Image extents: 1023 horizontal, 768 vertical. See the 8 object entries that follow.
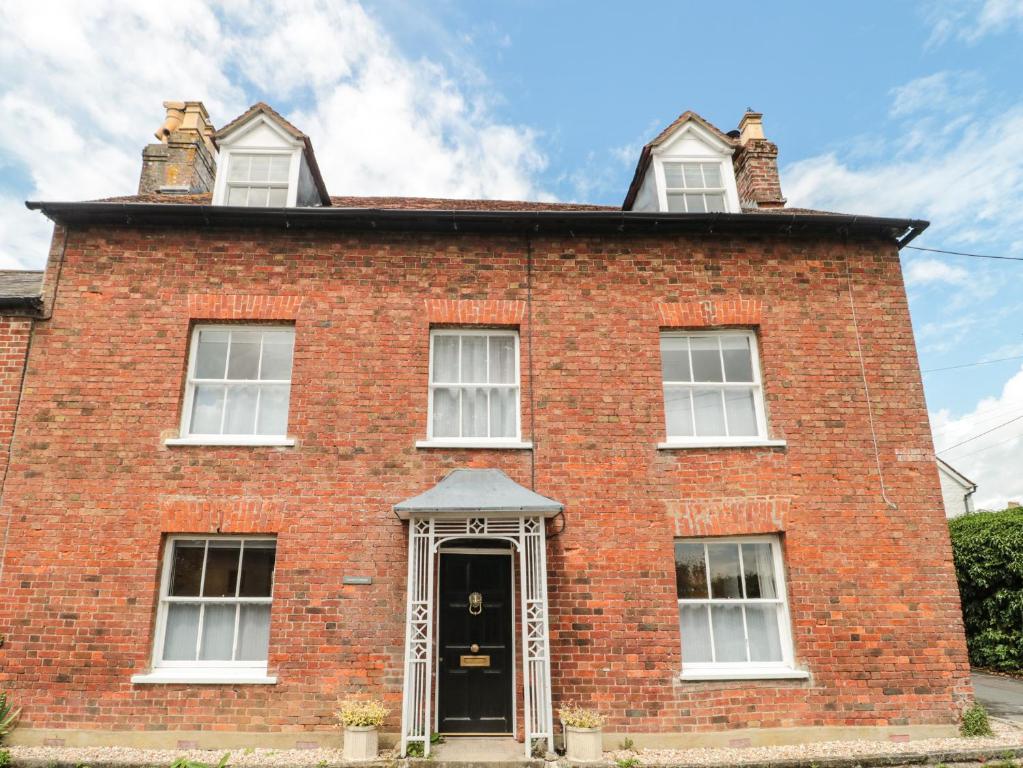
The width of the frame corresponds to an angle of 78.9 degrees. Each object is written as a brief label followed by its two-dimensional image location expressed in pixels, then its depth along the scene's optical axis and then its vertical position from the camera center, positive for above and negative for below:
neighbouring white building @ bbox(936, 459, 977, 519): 28.58 +4.23
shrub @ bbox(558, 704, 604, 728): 6.62 -1.30
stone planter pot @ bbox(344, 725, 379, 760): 6.50 -1.49
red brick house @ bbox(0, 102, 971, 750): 7.16 +1.34
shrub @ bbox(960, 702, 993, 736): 7.16 -1.52
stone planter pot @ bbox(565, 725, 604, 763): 6.52 -1.54
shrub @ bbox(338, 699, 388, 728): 6.60 -1.23
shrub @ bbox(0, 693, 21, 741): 6.79 -1.24
